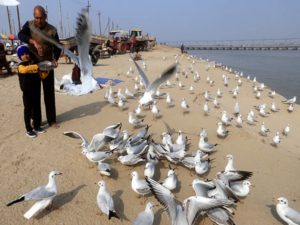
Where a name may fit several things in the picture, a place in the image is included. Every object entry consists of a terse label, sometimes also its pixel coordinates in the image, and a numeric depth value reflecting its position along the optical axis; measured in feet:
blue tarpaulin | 30.46
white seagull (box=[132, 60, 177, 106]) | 15.03
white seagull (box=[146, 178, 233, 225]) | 8.93
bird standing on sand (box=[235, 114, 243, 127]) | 20.77
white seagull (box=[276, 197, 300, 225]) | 9.98
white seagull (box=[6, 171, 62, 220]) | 9.34
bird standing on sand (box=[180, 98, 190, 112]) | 22.29
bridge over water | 160.71
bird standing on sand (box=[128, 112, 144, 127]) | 17.73
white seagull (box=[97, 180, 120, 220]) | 9.52
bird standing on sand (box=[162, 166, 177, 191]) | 11.21
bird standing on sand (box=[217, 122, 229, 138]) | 17.66
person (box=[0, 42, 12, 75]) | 29.98
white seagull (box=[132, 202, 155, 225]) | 9.21
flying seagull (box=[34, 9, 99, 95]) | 14.24
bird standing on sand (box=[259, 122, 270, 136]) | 20.84
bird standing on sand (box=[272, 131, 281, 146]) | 19.15
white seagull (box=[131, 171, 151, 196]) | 10.80
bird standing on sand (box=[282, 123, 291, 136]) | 22.26
